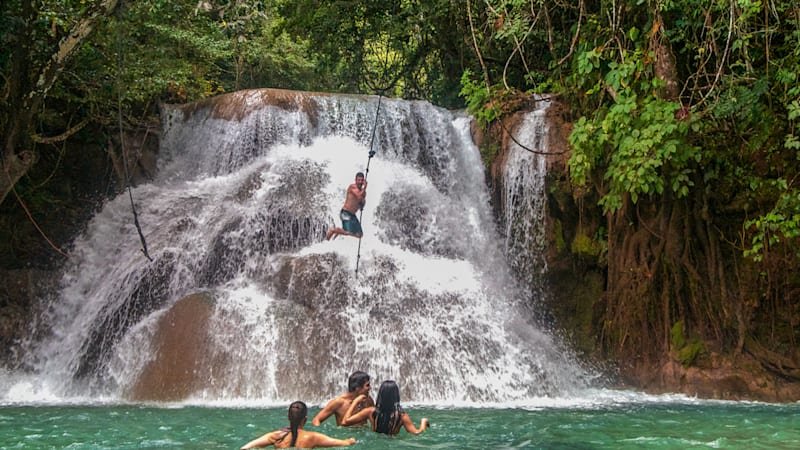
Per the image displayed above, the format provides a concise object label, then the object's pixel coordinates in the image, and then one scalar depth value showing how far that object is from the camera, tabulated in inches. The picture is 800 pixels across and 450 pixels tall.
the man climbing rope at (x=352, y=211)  450.9
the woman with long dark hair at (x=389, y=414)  256.8
